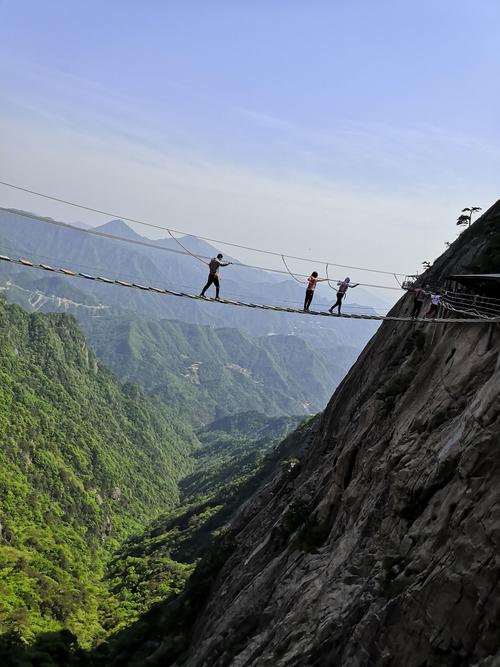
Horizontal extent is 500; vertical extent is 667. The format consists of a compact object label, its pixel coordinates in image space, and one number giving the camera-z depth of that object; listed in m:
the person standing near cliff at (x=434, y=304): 27.45
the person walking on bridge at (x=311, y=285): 29.89
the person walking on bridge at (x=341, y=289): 30.71
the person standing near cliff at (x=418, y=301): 31.66
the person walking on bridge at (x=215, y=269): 25.96
